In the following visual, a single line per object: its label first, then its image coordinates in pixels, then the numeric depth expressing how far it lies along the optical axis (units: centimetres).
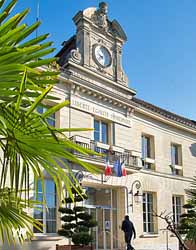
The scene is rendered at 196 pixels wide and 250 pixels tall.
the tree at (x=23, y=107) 208
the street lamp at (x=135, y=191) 2069
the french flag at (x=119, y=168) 1894
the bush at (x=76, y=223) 1470
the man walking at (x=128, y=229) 1792
